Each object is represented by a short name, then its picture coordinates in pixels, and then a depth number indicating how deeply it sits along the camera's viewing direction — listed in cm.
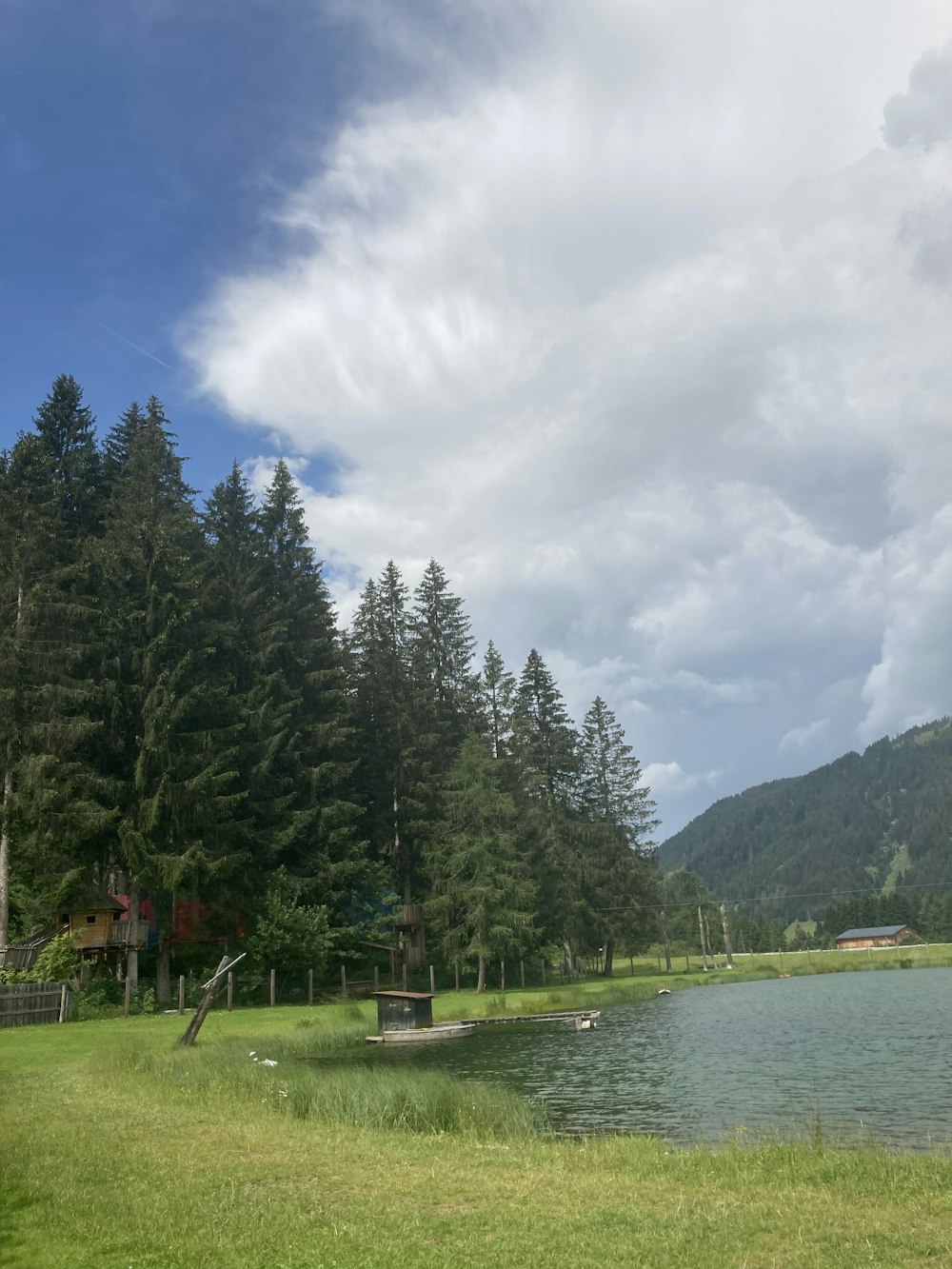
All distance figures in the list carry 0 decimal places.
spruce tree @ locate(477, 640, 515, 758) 6594
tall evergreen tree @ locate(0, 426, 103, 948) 3734
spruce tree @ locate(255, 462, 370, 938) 4922
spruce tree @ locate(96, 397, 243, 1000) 4028
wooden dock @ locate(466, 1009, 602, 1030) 3848
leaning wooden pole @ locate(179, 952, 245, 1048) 2539
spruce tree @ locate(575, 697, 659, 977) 6925
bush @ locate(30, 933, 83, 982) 3484
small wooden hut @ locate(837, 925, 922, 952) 15850
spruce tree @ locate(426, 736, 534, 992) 5244
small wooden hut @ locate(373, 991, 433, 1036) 3472
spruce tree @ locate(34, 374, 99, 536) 5097
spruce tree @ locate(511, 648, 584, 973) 6266
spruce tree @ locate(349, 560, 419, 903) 5972
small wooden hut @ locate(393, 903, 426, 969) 5516
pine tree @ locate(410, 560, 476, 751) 6556
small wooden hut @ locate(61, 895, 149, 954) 4003
